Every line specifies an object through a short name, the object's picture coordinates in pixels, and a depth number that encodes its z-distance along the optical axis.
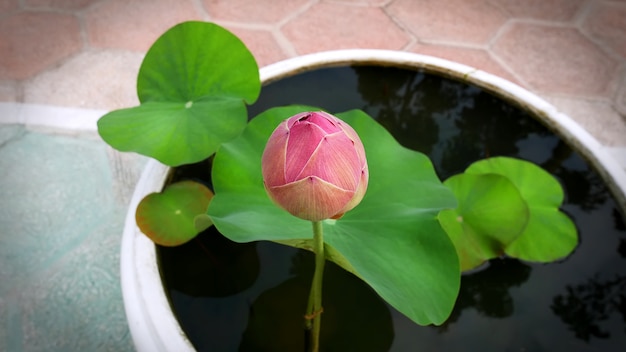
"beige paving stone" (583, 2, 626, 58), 1.45
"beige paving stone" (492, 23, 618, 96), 1.34
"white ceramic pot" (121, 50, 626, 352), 0.53
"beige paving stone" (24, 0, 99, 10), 1.45
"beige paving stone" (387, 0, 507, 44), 1.44
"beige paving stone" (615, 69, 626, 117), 1.29
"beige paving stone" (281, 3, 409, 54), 1.40
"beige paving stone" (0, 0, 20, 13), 1.42
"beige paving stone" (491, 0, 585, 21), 1.51
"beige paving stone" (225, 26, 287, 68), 1.35
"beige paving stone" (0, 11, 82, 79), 1.30
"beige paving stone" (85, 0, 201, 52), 1.37
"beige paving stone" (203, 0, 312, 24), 1.44
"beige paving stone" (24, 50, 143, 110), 1.24
